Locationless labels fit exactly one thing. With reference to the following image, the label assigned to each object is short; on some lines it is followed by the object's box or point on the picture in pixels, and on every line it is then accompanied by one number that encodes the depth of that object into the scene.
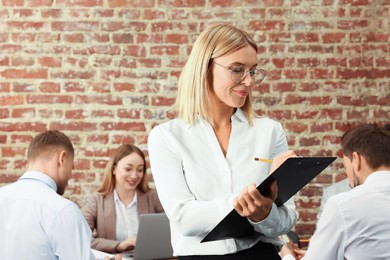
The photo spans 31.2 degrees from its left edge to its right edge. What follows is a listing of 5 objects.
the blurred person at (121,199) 4.93
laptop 3.79
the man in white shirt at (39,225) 2.76
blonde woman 1.96
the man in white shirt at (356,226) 2.31
